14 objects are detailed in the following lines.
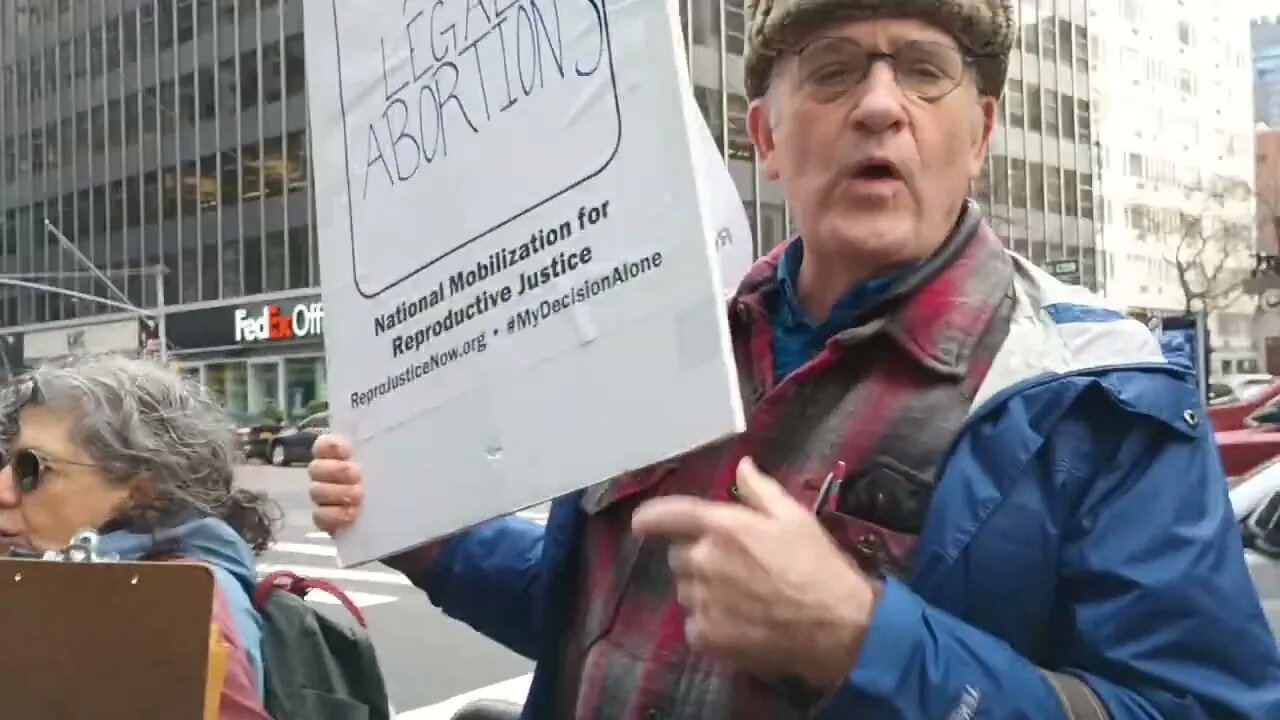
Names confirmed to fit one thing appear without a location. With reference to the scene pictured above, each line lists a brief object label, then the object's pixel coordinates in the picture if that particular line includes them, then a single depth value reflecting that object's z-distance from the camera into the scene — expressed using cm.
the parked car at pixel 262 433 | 2664
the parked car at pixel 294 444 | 2588
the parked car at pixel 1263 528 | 336
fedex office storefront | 3475
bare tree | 4803
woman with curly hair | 212
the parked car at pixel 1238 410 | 1168
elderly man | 109
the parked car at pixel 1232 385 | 2722
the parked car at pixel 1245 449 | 707
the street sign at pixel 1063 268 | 2071
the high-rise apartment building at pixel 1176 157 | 4916
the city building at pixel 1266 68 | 7631
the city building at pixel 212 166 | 3544
